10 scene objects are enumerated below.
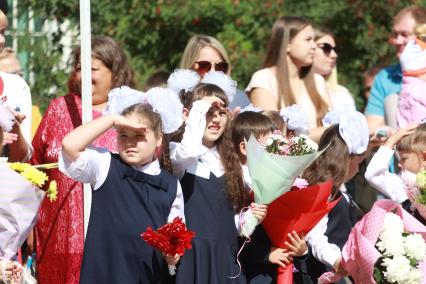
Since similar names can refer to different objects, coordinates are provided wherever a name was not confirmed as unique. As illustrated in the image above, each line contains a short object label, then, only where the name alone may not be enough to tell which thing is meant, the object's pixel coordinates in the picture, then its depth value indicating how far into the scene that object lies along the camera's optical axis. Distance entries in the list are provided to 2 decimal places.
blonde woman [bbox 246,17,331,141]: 18.05
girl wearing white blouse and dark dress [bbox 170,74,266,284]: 14.51
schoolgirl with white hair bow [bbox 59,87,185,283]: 13.68
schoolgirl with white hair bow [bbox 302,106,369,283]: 15.61
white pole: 15.07
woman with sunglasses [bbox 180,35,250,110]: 17.81
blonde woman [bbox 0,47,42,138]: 18.02
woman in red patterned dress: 15.80
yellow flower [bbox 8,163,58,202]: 13.67
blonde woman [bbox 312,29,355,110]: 20.53
